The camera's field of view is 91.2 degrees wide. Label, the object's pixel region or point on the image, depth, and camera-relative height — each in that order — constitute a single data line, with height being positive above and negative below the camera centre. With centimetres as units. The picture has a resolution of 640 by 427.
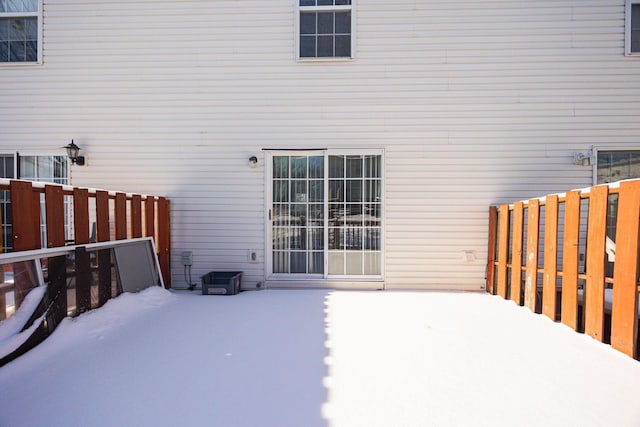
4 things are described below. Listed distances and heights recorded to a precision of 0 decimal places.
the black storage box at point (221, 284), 425 -112
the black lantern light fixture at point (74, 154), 452 +69
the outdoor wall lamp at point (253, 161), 450 +60
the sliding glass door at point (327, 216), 456 -18
